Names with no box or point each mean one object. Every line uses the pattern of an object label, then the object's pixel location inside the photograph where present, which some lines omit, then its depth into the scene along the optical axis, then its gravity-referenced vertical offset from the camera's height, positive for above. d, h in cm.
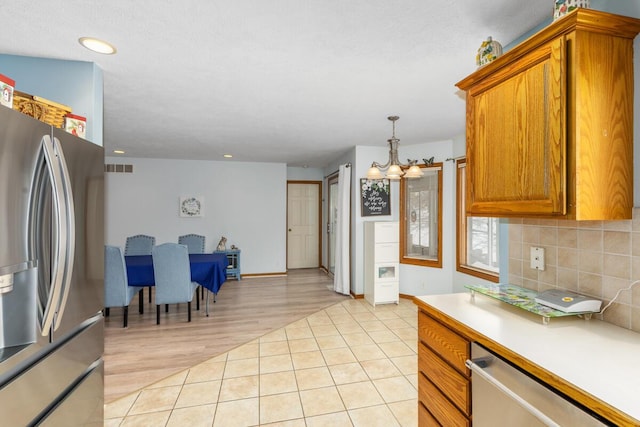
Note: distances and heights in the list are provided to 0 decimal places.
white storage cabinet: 451 -69
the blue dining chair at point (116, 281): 355 -76
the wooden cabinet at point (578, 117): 115 +39
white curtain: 507 -34
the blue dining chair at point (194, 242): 531 -44
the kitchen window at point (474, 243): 377 -35
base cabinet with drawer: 133 -76
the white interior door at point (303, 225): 730 -20
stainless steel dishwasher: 89 -61
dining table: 383 -70
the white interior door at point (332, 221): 658 -10
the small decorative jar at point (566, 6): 117 +82
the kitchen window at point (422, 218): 456 -3
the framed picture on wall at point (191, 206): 608 +22
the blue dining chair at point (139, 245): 512 -47
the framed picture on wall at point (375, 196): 486 +33
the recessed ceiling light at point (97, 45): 178 +104
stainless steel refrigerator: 103 -23
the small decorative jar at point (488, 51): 155 +85
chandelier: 328 +52
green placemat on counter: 128 -40
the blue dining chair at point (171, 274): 369 -70
